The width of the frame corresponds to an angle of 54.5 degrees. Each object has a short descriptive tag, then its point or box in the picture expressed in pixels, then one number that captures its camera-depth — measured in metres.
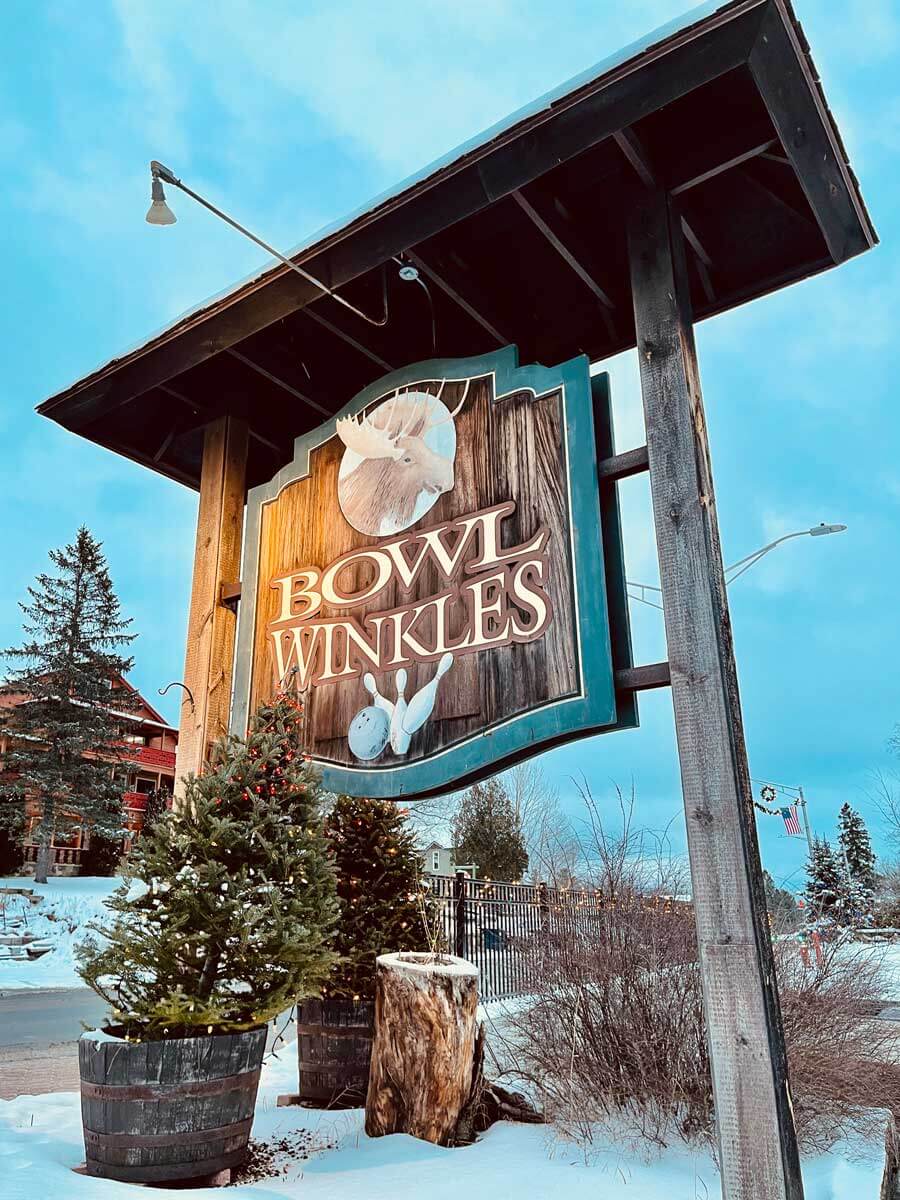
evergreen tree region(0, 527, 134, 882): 25.67
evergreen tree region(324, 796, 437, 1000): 4.96
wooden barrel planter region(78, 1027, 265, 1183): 3.21
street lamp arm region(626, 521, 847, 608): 9.56
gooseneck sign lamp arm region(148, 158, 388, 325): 3.73
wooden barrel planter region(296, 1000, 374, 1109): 4.80
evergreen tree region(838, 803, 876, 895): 29.95
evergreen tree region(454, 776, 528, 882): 20.69
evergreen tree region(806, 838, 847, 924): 21.50
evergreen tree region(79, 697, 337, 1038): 3.63
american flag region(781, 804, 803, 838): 17.21
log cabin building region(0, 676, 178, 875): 26.69
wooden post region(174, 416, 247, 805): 4.54
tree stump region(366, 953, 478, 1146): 4.08
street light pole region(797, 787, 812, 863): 18.29
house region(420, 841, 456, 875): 27.28
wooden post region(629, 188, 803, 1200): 2.59
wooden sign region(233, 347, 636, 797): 3.36
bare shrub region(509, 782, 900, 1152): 4.24
